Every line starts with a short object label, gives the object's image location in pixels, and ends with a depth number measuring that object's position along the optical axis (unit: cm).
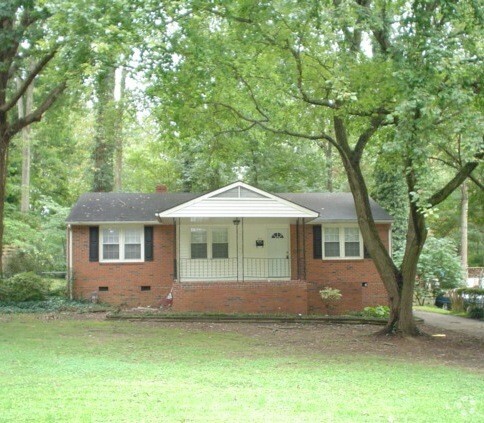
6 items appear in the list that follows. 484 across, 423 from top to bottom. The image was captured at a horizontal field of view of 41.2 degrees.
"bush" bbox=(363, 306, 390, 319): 2202
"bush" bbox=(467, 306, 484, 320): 2332
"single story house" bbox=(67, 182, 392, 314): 2381
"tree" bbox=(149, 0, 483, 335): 1170
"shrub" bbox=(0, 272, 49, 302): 2245
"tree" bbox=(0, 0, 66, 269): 1712
